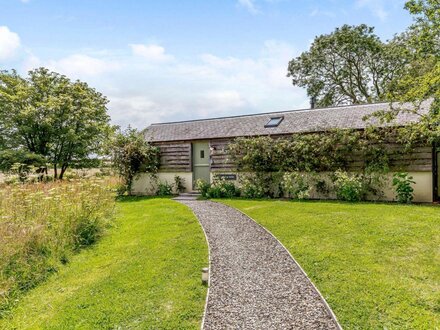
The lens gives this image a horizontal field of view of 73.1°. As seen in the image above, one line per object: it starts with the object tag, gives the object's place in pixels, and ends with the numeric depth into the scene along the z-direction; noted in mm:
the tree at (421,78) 6965
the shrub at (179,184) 15898
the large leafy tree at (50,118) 17031
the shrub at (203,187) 13992
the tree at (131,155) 15547
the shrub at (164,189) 15482
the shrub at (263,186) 13188
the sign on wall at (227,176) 14414
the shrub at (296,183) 12336
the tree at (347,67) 24344
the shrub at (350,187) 11094
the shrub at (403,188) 10539
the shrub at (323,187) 12281
